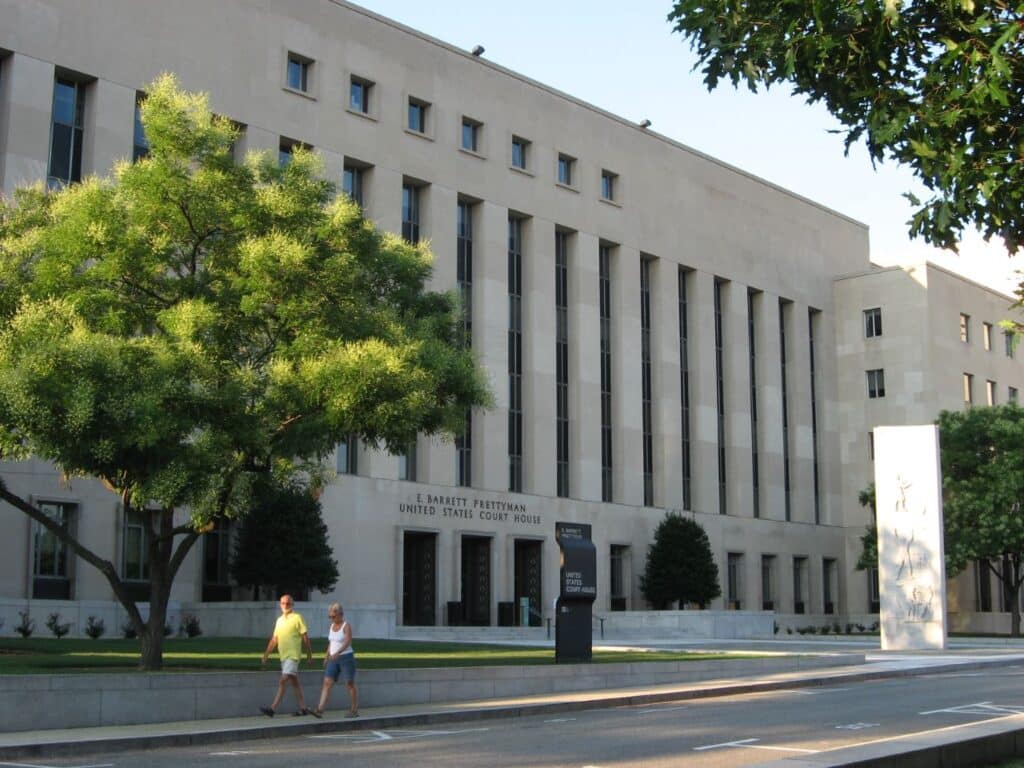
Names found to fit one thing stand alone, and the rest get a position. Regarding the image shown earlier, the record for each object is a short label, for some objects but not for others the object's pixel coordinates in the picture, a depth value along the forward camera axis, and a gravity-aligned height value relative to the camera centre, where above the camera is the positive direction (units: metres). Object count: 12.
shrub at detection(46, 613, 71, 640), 35.28 -1.77
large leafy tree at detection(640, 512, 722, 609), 53.47 -0.11
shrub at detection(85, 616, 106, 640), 35.47 -1.81
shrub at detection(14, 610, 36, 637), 34.66 -1.72
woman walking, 18.39 -1.35
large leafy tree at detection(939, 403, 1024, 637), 54.81 +3.49
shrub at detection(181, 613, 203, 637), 37.91 -1.89
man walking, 18.03 -1.15
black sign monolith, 26.08 -0.68
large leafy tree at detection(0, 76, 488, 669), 18.95 +3.70
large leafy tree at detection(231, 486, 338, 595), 39.91 +0.50
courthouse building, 40.22 +11.71
